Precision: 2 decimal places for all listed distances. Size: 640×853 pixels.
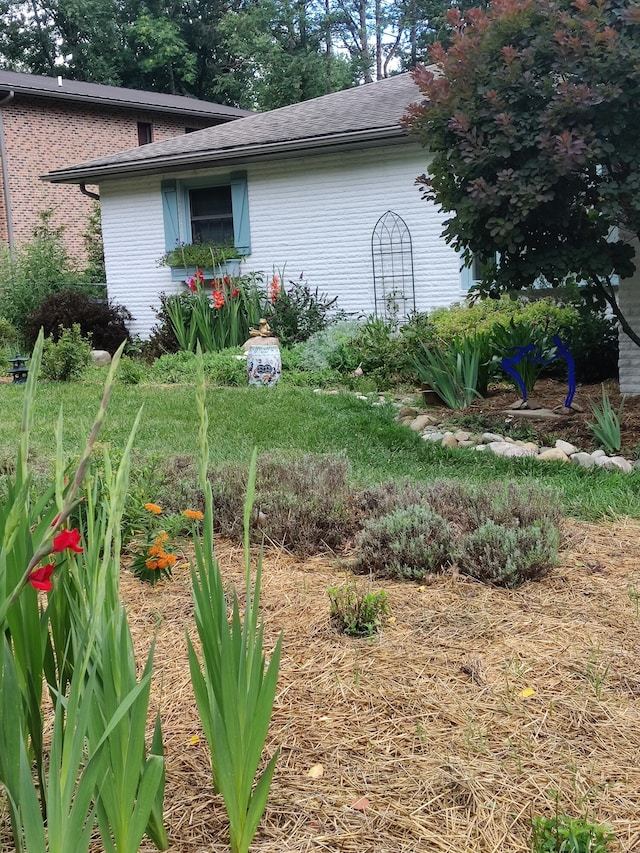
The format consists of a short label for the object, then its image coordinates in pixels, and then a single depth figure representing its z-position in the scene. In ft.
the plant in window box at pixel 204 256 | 42.80
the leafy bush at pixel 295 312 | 39.01
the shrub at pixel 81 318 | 42.11
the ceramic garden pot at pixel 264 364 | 30.58
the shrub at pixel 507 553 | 9.91
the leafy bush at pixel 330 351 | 32.71
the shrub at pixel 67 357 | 32.63
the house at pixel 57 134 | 59.21
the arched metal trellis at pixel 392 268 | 38.42
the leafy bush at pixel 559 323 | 26.94
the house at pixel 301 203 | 37.99
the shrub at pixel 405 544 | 10.34
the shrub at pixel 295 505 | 11.66
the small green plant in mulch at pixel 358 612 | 8.61
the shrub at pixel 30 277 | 49.34
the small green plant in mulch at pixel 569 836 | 5.17
